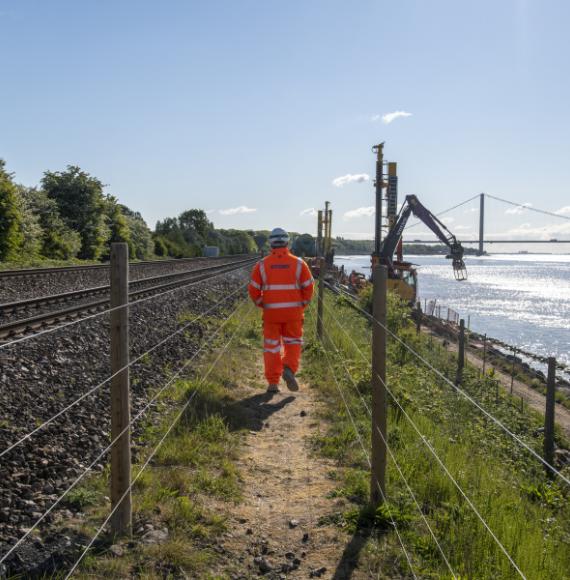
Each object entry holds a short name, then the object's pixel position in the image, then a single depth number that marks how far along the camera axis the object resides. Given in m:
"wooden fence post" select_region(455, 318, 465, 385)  13.41
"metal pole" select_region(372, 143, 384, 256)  36.78
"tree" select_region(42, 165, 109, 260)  38.28
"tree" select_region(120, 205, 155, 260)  47.38
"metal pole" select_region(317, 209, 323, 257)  54.81
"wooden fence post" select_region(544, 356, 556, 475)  8.41
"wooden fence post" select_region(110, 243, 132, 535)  3.49
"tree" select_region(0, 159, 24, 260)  25.81
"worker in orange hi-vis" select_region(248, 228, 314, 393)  6.77
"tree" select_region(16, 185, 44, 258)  28.47
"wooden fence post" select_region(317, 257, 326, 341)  10.61
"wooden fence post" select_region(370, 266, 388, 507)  3.95
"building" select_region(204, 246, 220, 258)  73.50
